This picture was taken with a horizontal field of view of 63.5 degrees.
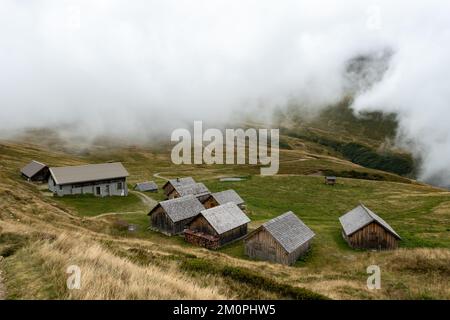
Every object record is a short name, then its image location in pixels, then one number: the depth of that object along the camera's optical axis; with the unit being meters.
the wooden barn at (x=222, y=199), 72.19
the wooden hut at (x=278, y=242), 45.91
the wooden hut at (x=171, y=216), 58.33
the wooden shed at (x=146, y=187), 92.38
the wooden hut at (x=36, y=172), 91.38
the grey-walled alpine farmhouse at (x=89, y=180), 77.94
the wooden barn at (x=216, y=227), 53.59
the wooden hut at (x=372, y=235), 52.16
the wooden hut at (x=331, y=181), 104.25
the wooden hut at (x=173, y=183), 82.56
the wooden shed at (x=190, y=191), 79.81
